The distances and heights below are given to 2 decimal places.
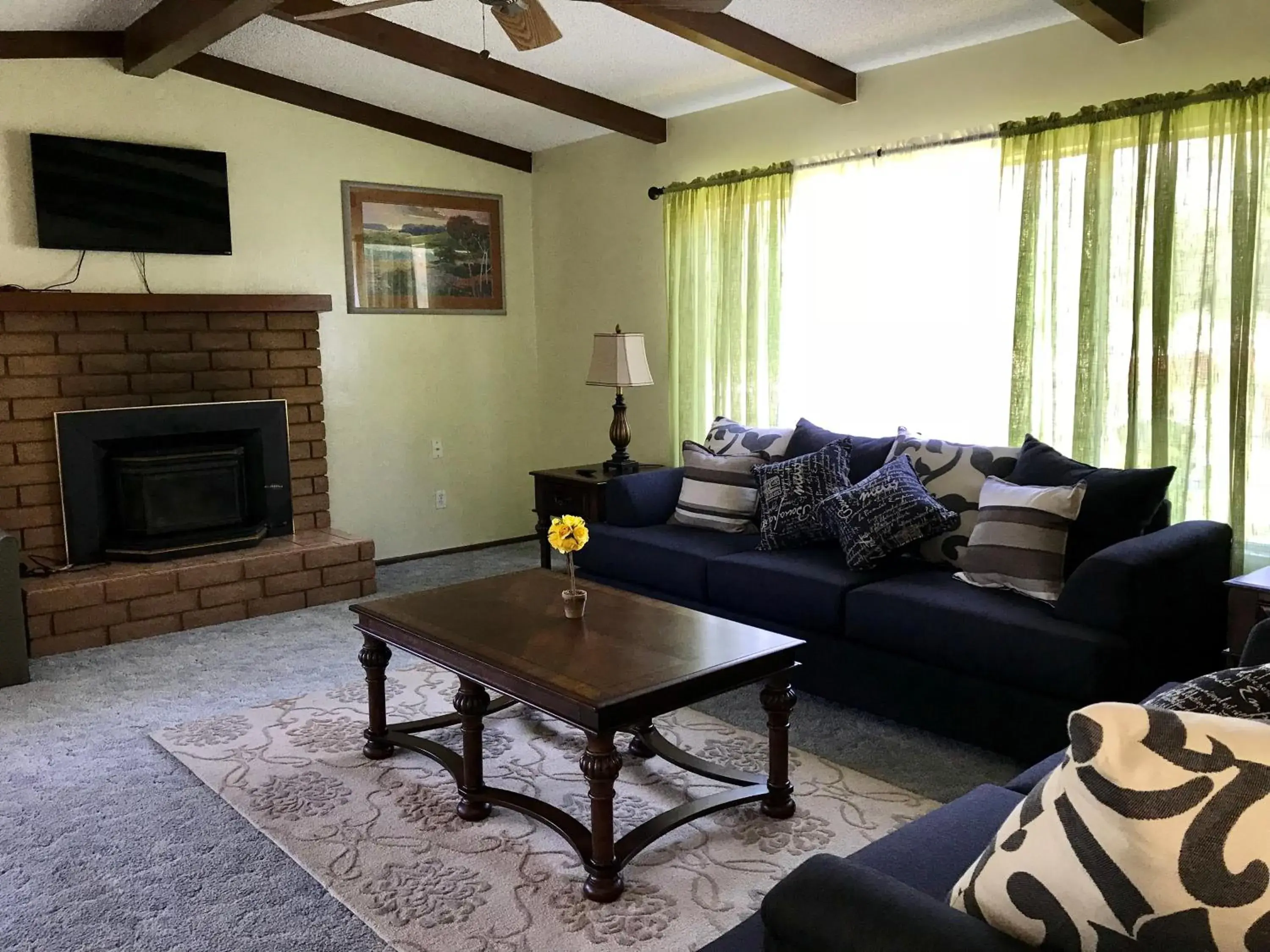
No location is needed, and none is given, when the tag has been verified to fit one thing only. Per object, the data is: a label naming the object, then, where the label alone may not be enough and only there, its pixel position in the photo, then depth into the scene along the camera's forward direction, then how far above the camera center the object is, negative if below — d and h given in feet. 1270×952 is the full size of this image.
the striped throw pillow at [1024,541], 10.21 -1.89
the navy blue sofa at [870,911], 3.88 -2.21
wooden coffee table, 7.58 -2.43
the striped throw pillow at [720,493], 13.94 -1.81
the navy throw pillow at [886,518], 11.41 -1.80
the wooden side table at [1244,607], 8.63 -2.18
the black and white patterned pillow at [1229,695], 4.56 -1.58
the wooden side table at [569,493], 15.92 -2.06
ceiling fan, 8.96 +3.17
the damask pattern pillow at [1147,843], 3.38 -1.70
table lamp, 16.11 -0.04
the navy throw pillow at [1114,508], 10.30 -1.56
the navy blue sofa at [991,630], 9.10 -2.68
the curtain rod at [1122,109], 10.57 +2.76
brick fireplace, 14.24 -0.42
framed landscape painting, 18.07 +2.19
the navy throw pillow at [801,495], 12.75 -1.70
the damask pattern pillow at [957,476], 11.65 -1.39
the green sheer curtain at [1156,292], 10.72 +0.70
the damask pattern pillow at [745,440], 14.19 -1.12
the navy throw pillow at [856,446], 13.12 -1.15
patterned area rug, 7.29 -3.91
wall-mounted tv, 14.76 +2.68
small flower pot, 9.36 -2.19
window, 13.19 +0.89
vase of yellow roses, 9.11 -1.51
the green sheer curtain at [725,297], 15.66 +1.05
